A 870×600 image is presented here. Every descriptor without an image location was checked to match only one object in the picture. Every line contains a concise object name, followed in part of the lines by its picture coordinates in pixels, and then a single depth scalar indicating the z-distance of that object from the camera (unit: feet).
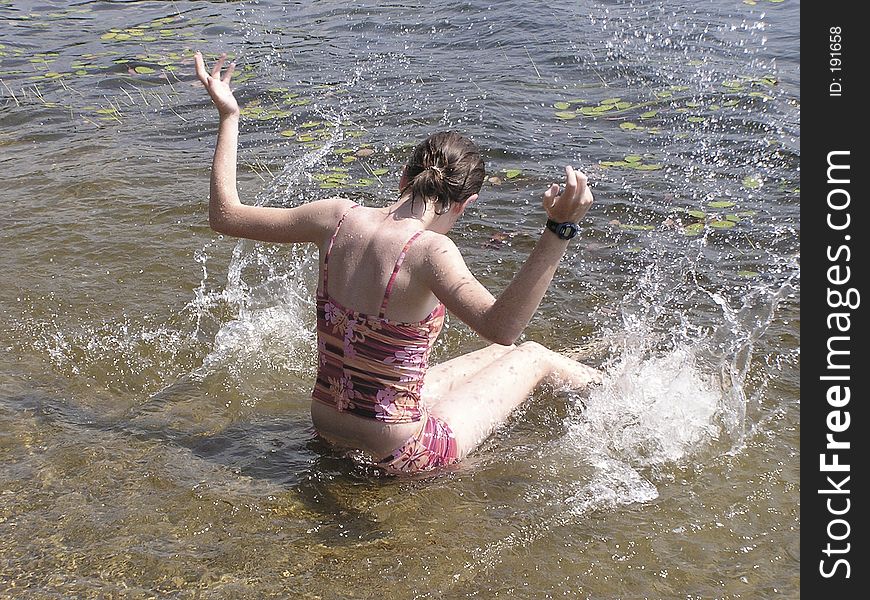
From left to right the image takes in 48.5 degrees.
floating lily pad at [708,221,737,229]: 21.83
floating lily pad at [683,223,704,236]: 21.61
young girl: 11.62
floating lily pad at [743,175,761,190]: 23.63
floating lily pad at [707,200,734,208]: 22.84
